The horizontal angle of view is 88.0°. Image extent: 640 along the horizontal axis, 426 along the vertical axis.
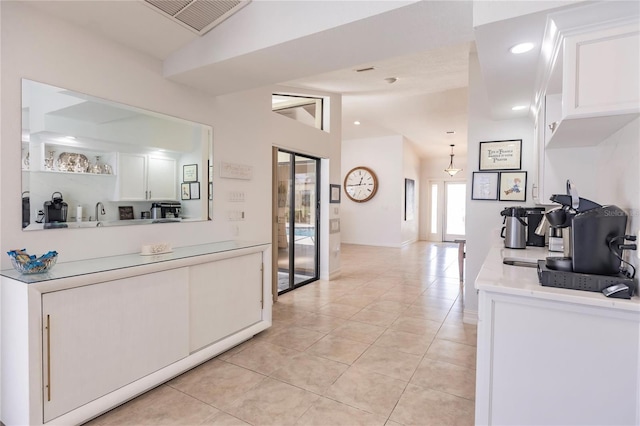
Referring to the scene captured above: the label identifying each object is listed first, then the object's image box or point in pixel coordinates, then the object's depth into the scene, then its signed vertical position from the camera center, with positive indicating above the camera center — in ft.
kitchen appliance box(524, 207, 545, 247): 9.74 -0.51
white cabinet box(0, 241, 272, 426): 5.46 -2.48
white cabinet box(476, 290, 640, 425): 4.31 -2.16
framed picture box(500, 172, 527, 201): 11.09 +0.73
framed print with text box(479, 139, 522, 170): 11.12 +1.80
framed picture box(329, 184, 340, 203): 17.34 +0.68
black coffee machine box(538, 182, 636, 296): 4.81 -0.64
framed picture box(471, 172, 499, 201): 11.38 +0.75
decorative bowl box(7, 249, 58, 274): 5.74 -1.04
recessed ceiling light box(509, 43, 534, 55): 5.98 +2.96
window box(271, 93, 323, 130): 16.10 +4.96
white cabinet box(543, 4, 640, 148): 4.66 +2.12
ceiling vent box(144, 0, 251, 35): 6.81 +4.15
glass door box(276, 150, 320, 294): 15.30 -0.67
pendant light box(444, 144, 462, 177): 31.20 +3.54
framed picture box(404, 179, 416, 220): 30.27 +0.83
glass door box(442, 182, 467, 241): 34.99 -0.32
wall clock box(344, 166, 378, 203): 29.68 +2.06
